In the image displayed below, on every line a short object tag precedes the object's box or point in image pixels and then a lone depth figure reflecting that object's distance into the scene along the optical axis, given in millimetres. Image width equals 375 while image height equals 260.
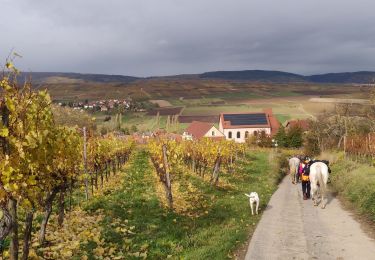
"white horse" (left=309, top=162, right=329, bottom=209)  22188
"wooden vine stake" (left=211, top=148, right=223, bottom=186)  27794
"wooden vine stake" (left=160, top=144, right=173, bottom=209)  19688
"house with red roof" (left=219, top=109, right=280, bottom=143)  106812
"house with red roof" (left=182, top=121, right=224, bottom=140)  103012
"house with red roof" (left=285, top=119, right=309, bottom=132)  101538
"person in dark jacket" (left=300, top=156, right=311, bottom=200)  23906
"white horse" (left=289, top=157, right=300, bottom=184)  34156
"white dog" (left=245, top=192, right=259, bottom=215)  19438
